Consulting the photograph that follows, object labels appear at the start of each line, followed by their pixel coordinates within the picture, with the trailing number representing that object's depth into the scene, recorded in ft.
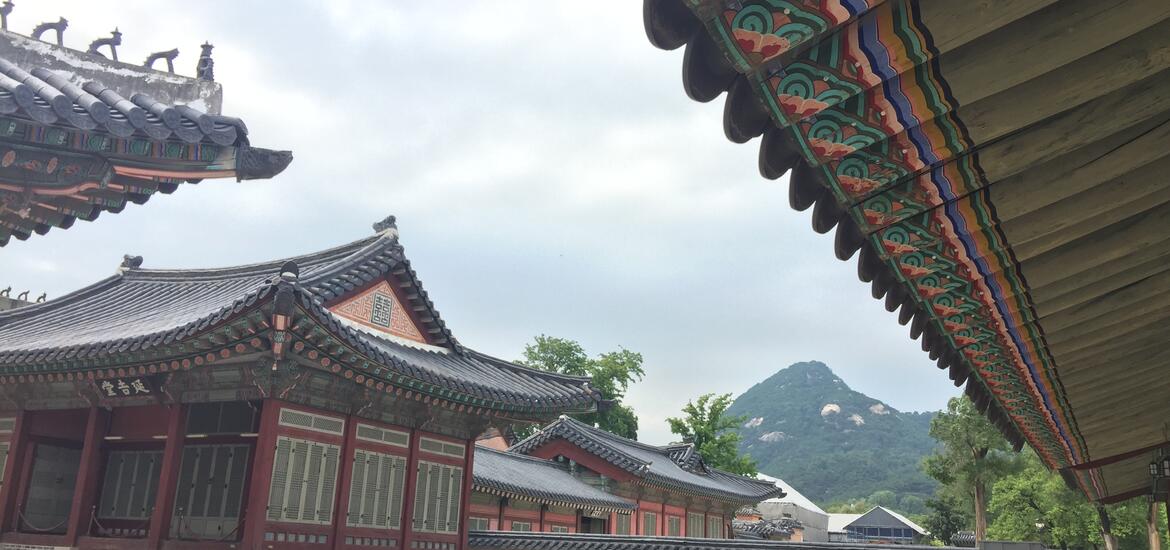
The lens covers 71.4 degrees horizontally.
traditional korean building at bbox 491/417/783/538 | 95.96
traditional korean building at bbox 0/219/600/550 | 37.76
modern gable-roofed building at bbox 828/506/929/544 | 269.23
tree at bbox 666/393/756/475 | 174.19
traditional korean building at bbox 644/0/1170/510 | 9.65
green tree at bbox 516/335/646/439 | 181.06
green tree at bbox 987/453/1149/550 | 115.44
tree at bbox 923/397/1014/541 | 143.74
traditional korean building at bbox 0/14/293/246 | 17.47
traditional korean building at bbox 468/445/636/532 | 71.19
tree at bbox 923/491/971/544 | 195.83
